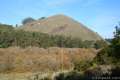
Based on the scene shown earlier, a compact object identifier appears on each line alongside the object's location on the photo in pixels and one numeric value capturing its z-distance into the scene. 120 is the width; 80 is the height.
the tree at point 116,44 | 22.01
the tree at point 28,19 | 171.38
